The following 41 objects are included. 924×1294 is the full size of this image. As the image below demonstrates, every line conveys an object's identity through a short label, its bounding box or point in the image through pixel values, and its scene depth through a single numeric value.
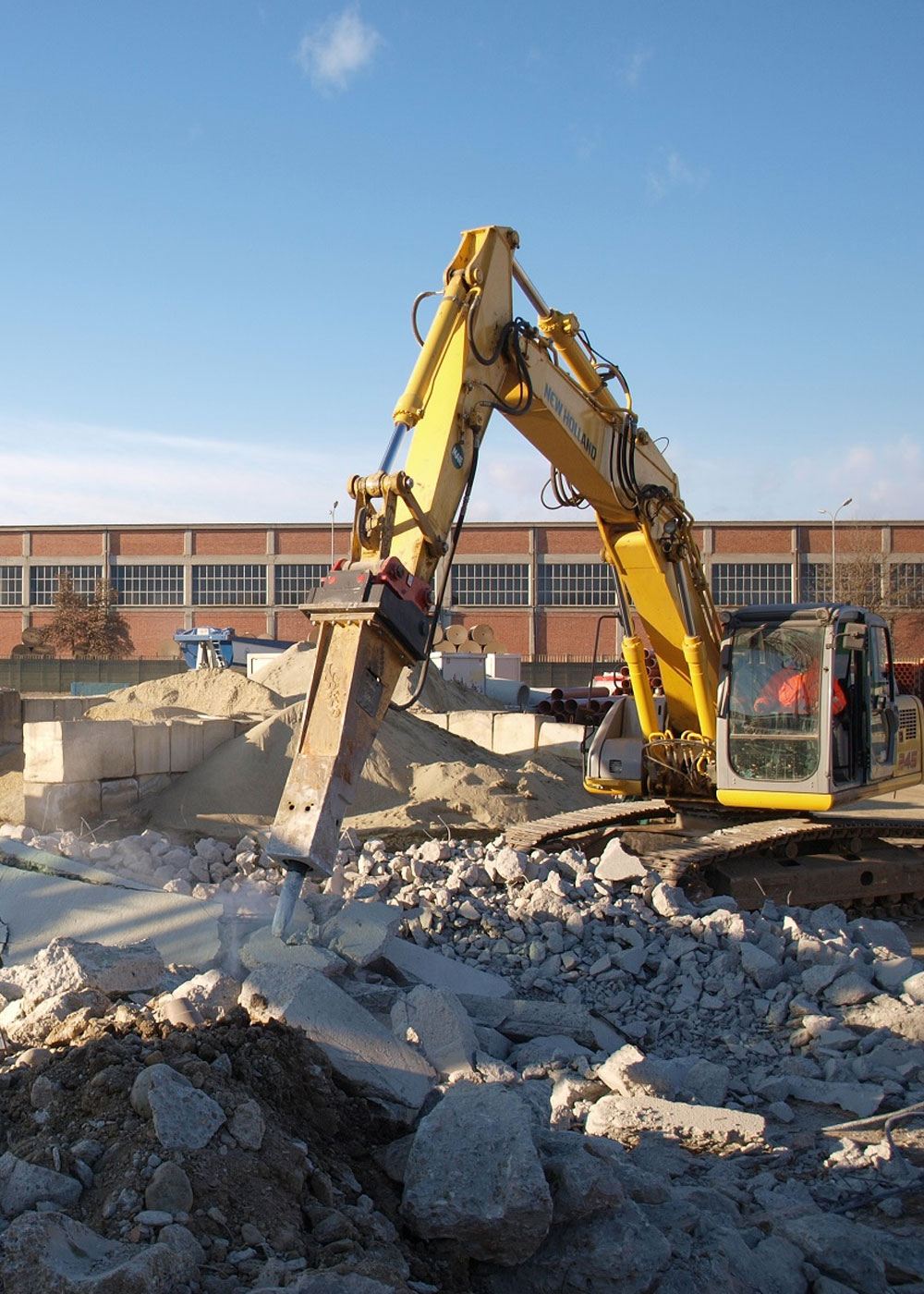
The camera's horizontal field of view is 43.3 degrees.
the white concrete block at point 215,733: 13.21
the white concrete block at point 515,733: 17.63
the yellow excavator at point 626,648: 5.39
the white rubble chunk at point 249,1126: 3.39
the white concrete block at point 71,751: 11.21
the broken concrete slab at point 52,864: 6.77
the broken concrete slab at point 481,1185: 3.34
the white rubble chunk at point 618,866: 7.82
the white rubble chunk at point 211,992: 4.47
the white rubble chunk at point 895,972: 6.66
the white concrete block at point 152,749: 12.12
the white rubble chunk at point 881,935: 7.74
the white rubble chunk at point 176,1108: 3.29
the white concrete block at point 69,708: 15.39
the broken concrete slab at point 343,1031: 4.23
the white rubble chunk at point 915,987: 6.36
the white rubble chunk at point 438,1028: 4.93
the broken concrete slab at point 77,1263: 2.64
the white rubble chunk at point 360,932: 5.60
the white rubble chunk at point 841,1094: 5.20
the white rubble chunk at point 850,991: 6.37
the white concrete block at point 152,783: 12.23
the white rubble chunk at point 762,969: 6.58
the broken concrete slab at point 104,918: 5.72
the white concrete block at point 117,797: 11.66
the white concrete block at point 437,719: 18.17
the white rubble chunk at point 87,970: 4.65
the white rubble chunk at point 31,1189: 3.09
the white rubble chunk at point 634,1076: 5.01
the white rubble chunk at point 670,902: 7.34
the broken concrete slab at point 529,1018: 5.66
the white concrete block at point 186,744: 12.75
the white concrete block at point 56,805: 11.23
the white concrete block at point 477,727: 17.97
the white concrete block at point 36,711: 14.94
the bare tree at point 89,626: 44.84
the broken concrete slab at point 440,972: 5.95
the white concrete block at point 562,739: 16.91
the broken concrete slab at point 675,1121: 4.74
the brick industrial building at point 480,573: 44.41
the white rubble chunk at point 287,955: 5.32
